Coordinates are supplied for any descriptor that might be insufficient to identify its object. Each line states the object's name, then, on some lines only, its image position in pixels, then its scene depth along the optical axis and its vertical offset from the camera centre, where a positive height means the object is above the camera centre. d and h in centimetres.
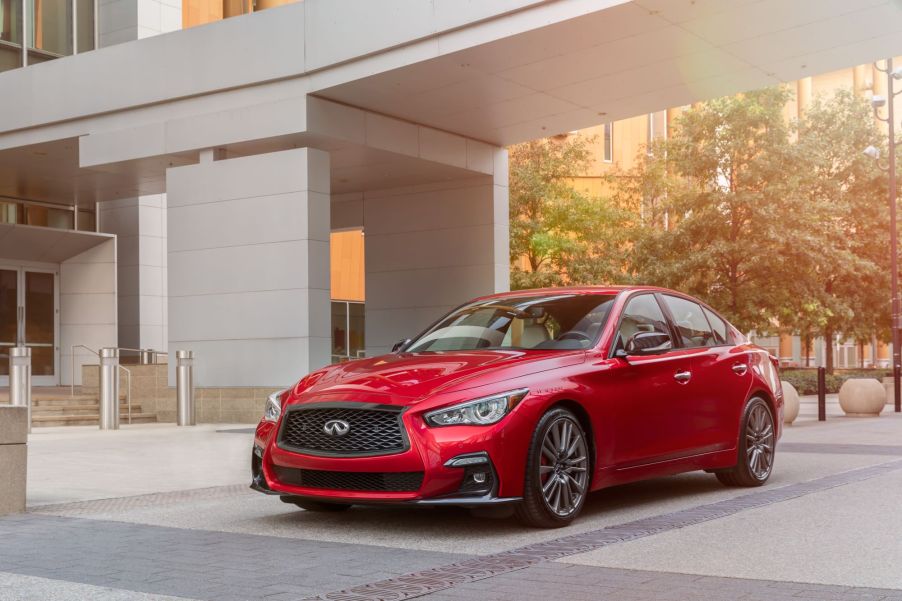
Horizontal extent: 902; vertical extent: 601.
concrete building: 1744 +365
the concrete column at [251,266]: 2012 +83
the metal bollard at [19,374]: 1797 -95
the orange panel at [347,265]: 4103 +166
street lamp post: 2423 +191
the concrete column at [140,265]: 3066 +129
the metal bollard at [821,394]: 1984 -153
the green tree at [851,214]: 3647 +304
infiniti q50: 670 -65
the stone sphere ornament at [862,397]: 2153 -171
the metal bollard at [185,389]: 2028 -136
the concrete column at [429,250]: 2459 +132
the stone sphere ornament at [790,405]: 1820 -157
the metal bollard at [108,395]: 1952 -140
